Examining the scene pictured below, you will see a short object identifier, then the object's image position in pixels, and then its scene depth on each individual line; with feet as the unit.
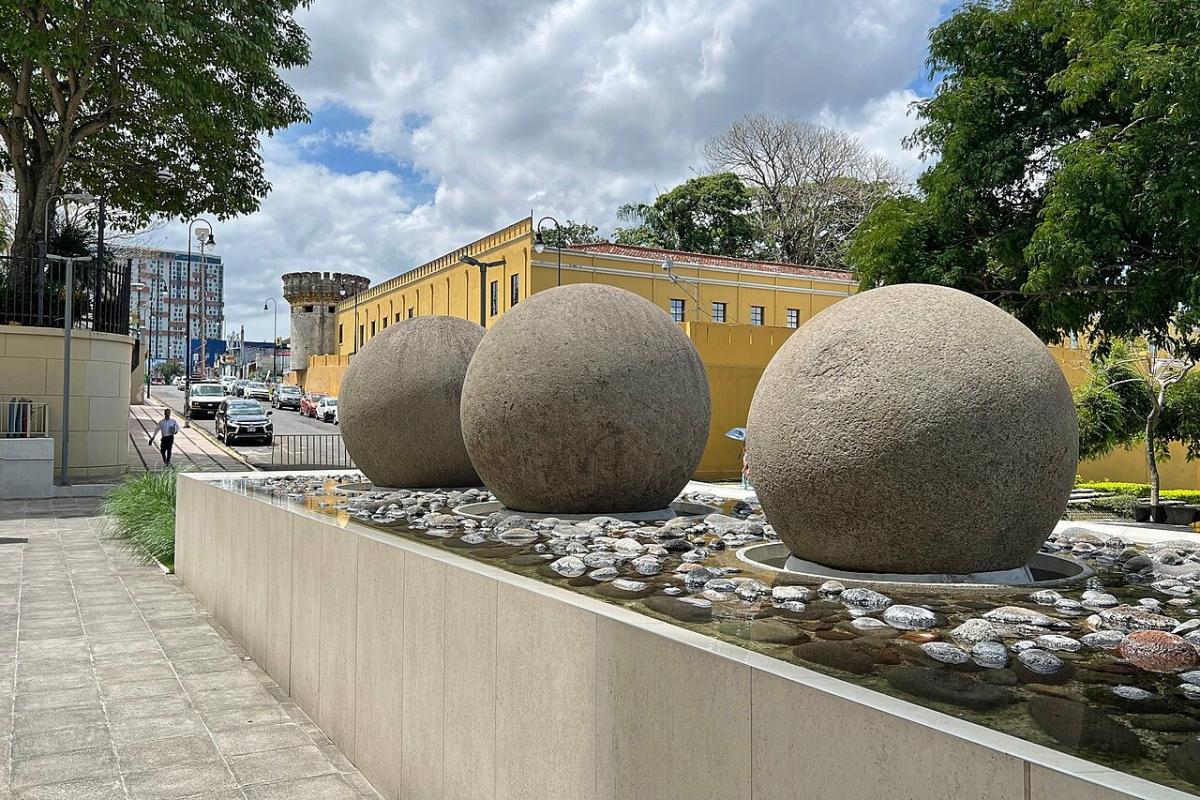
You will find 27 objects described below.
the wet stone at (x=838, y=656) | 10.93
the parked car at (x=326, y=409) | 176.55
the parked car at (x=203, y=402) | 160.86
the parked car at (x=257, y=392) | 218.79
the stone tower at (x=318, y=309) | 259.39
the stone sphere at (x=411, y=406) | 34.71
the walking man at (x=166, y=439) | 93.50
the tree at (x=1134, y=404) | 81.05
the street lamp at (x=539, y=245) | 135.59
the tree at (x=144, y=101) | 73.41
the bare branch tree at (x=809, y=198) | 173.88
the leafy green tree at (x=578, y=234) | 183.46
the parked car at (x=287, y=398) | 214.69
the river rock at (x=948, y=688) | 9.62
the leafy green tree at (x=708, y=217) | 177.27
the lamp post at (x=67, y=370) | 70.54
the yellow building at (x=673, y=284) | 108.27
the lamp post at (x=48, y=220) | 74.79
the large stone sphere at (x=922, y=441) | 16.55
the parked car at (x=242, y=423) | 120.37
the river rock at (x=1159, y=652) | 11.72
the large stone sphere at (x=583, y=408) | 25.16
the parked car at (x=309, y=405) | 193.77
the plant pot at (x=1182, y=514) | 59.52
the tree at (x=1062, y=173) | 45.27
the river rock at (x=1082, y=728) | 8.30
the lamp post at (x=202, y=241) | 150.82
